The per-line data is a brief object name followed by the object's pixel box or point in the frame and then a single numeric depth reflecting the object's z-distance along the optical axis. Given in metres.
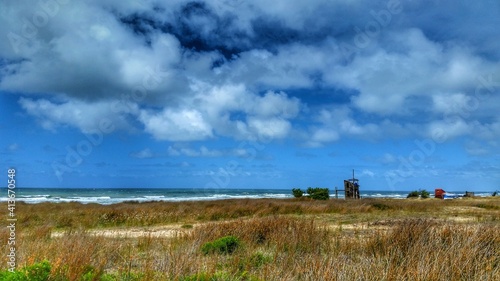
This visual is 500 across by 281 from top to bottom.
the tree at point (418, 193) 52.84
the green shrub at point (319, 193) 38.75
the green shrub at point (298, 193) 44.25
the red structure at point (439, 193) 55.59
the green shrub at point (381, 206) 26.42
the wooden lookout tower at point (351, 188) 41.97
